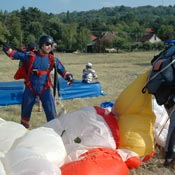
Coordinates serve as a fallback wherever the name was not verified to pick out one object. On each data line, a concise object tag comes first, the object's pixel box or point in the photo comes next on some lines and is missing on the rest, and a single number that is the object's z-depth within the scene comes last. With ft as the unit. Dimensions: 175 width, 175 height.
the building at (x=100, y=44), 143.95
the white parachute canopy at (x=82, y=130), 12.61
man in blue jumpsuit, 17.02
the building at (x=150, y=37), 195.55
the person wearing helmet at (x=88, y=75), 29.86
